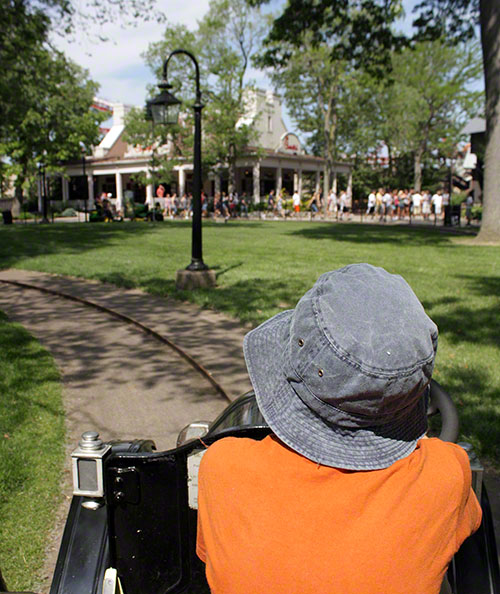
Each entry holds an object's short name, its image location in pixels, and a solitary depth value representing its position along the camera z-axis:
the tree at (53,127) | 26.72
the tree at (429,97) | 45.94
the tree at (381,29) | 15.79
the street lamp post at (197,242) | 8.85
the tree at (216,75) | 35.75
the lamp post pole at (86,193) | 53.99
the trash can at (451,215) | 26.15
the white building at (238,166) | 44.25
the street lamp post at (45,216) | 29.41
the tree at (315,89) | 37.09
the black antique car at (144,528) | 1.54
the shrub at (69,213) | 41.44
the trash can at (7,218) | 27.83
